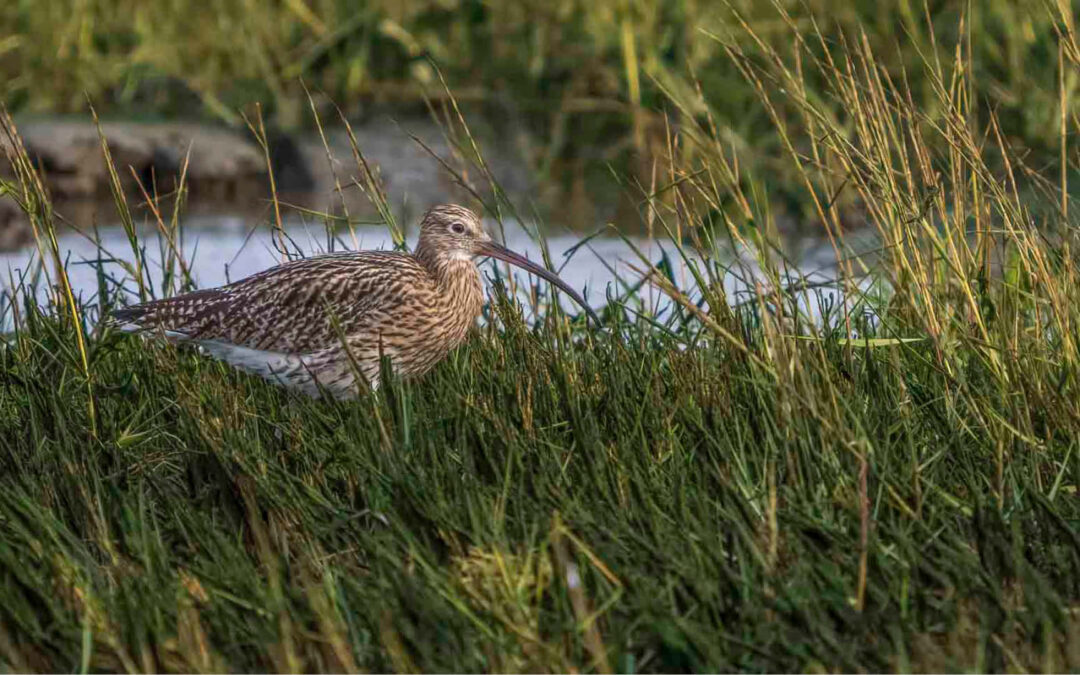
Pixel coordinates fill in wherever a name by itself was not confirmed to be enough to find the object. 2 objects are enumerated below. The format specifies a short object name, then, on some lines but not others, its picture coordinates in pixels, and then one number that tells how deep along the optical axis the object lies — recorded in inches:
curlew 369.1
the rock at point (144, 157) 758.5
